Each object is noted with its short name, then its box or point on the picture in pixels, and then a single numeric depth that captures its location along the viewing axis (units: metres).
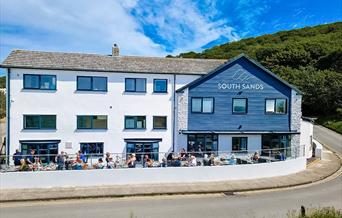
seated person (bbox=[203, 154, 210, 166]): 21.41
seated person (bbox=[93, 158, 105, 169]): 19.05
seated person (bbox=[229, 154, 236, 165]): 21.63
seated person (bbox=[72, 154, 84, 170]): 18.56
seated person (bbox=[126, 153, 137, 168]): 19.55
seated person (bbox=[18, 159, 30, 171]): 17.70
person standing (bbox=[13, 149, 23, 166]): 20.42
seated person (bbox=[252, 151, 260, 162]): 22.15
